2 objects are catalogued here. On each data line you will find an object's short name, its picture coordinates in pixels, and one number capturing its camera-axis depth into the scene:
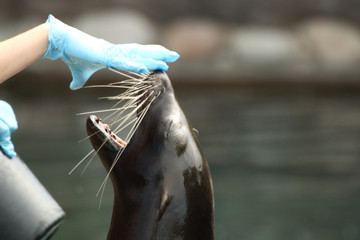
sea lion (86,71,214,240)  5.33
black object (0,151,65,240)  6.00
